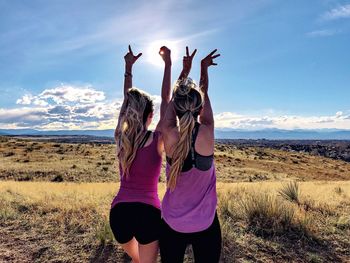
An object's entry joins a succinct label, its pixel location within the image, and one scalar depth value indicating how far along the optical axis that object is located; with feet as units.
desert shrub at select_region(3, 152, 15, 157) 137.69
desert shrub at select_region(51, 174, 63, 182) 92.59
